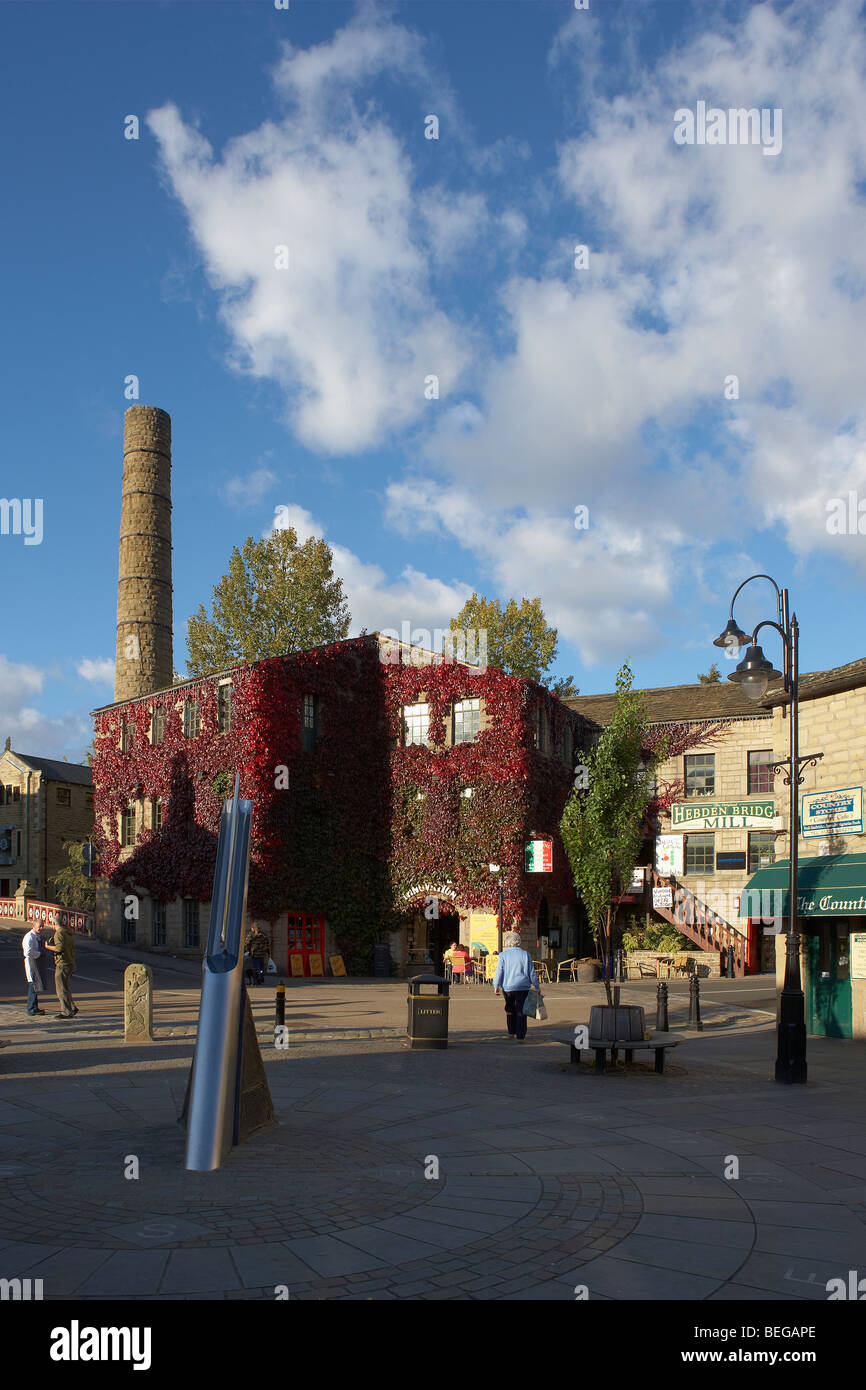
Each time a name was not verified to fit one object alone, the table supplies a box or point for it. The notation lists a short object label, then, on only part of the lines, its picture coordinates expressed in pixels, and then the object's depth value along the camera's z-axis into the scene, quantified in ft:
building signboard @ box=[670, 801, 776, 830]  120.26
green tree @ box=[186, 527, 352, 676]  151.84
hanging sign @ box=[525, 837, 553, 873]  103.09
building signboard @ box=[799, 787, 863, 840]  55.21
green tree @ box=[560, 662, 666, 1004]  54.54
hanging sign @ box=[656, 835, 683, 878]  125.08
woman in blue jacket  54.85
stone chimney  151.43
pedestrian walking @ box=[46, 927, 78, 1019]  59.26
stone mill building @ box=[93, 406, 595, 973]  104.99
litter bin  52.19
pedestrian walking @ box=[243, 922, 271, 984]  94.33
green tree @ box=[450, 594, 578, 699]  151.84
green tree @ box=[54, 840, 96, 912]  154.10
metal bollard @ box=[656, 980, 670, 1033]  62.18
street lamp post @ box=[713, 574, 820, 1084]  42.86
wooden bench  44.68
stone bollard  52.95
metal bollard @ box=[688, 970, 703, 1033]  64.90
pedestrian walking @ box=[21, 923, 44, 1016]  62.18
